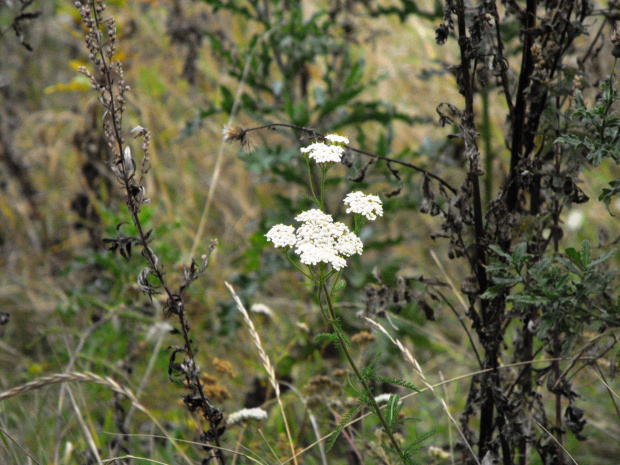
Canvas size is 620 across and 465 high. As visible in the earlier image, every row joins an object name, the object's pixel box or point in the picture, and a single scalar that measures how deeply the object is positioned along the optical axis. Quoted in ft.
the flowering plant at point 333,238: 13.32
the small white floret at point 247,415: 14.00
